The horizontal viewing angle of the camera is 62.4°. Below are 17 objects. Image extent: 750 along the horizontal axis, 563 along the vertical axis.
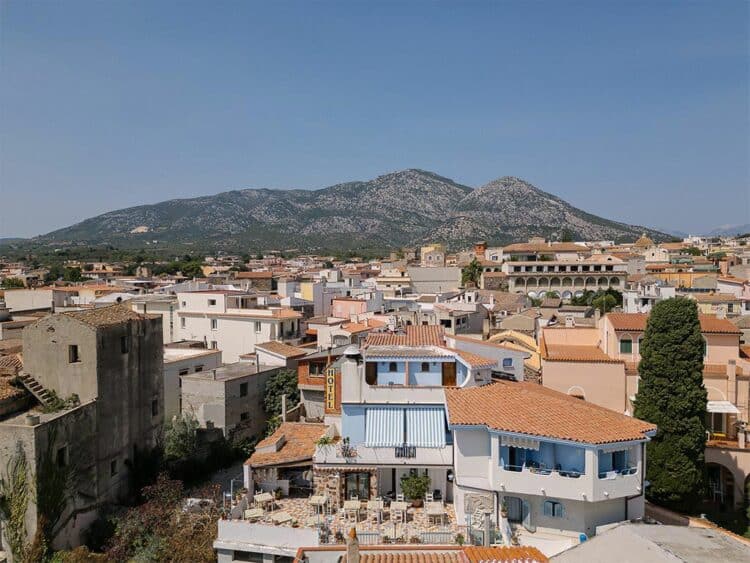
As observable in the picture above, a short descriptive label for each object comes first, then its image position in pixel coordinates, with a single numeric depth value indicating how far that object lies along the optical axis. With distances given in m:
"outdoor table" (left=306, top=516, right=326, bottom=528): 19.81
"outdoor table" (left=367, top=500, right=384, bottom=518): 20.12
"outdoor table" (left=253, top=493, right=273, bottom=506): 21.27
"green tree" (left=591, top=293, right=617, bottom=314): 58.83
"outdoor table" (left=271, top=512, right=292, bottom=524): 20.11
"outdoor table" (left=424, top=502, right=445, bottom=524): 19.86
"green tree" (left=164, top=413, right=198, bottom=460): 27.84
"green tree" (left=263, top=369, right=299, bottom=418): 32.69
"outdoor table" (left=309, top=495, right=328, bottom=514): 20.34
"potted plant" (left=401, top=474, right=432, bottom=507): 21.23
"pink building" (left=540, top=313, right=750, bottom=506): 25.27
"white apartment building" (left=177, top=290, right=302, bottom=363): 44.19
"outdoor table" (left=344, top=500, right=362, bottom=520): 20.30
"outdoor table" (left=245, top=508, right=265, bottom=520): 20.37
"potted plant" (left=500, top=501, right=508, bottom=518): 19.03
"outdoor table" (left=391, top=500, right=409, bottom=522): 20.36
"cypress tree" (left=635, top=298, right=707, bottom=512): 22.69
